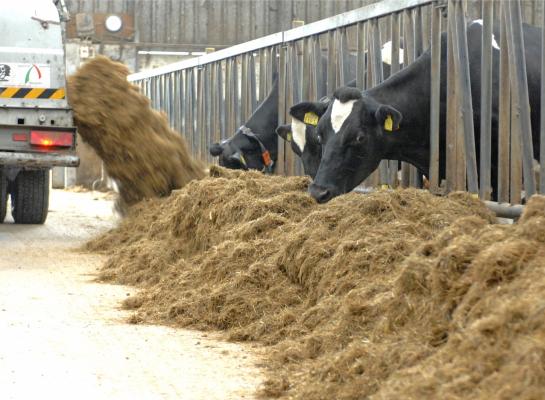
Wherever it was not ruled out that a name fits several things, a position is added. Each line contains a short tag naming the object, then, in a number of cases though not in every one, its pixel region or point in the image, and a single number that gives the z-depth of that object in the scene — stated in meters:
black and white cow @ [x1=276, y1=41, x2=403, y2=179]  10.88
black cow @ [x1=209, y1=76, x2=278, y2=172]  14.38
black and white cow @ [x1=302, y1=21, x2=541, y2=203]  9.28
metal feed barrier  8.30
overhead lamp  26.53
